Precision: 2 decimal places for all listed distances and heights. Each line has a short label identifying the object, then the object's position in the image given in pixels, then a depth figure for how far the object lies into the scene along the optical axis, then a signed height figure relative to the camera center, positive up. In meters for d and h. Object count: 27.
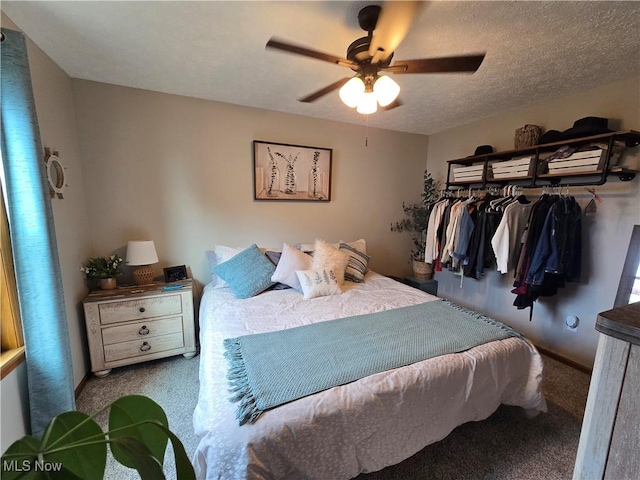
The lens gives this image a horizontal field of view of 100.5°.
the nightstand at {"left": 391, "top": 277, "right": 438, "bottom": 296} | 3.53 -1.05
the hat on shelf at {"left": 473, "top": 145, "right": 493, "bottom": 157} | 2.79 +0.59
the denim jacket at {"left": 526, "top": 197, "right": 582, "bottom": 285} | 2.14 -0.29
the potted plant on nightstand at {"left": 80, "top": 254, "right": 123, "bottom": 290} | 2.23 -0.60
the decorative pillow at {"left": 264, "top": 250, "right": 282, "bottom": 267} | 2.68 -0.55
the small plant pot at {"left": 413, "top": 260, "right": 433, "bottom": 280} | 3.59 -0.88
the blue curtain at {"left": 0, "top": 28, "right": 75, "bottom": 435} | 1.25 -0.25
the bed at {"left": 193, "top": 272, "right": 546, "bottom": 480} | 1.03 -0.94
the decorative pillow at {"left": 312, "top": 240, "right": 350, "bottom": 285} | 2.55 -0.55
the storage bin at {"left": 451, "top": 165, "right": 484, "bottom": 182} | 2.84 +0.36
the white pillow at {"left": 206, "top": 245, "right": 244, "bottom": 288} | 2.59 -0.56
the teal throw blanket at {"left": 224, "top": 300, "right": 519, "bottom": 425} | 1.20 -0.81
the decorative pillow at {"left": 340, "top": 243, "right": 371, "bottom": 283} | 2.79 -0.66
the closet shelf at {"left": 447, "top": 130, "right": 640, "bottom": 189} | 1.94 +0.35
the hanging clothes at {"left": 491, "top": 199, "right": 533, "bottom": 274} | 2.45 -0.22
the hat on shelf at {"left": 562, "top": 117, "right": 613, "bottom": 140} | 1.99 +0.61
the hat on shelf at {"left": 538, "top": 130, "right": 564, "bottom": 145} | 2.23 +0.60
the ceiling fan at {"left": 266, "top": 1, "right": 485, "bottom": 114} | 1.23 +0.73
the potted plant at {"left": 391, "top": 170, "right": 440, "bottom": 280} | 3.61 -0.27
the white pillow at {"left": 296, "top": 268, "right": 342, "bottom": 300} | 2.32 -0.71
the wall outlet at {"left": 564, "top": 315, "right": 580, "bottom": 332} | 2.39 -1.03
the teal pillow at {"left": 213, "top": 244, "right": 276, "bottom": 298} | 2.33 -0.65
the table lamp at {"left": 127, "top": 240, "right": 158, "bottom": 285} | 2.32 -0.51
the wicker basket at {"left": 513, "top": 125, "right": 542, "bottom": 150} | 2.41 +0.65
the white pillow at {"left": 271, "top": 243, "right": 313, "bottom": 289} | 2.47 -0.59
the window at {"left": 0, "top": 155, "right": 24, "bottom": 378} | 1.32 -0.58
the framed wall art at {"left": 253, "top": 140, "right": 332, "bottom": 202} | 2.88 +0.34
